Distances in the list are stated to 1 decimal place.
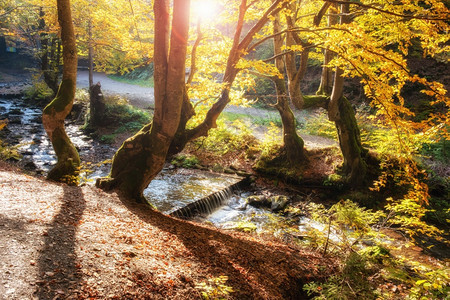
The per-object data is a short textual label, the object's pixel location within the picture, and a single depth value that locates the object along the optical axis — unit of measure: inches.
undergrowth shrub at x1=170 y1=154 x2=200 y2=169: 491.5
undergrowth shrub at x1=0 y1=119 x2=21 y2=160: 370.6
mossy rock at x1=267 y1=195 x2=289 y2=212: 360.4
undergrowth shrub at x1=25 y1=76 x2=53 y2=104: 756.6
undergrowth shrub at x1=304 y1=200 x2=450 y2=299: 135.5
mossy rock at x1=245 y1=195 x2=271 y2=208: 371.2
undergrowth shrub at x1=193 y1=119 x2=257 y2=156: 514.5
